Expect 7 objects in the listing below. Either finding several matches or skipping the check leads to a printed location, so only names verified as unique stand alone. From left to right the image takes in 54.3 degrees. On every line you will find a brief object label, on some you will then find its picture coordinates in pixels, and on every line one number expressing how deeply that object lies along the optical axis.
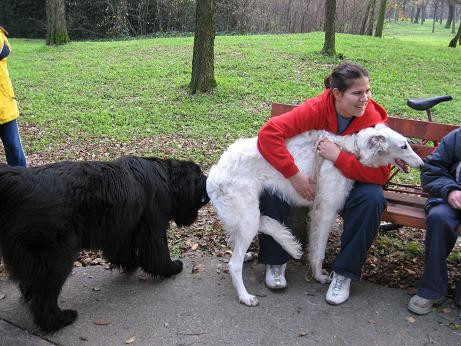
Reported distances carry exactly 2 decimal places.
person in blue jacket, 2.95
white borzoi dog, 3.13
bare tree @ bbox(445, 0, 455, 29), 44.61
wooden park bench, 3.48
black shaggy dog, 2.61
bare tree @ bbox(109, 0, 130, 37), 21.12
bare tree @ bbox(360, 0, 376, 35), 19.88
